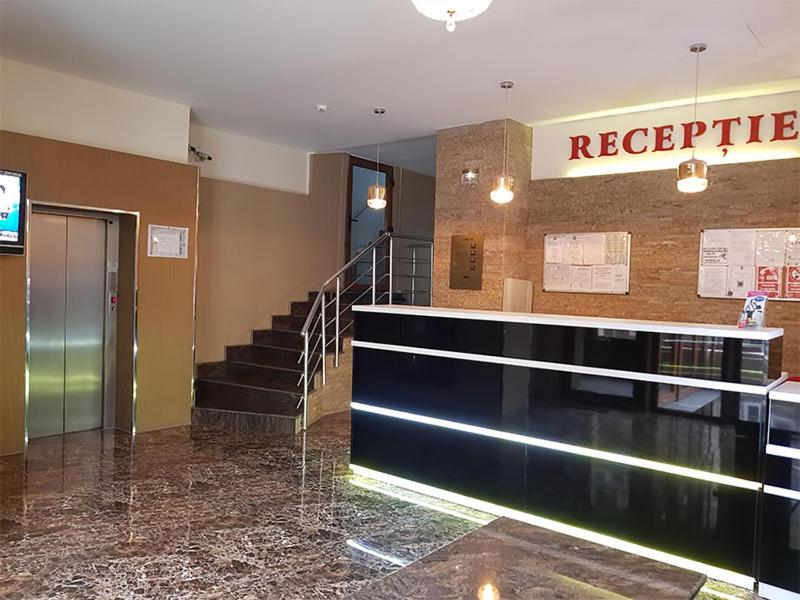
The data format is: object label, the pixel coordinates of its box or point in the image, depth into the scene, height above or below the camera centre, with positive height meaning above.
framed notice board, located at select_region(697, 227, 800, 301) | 5.20 +0.32
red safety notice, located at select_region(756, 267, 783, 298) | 5.25 +0.17
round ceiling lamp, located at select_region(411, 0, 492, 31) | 2.31 +1.09
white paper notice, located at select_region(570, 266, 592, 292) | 6.32 +0.15
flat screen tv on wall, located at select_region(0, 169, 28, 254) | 4.89 +0.52
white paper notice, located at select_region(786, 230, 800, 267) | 5.16 +0.44
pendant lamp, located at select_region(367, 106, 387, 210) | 6.81 +1.02
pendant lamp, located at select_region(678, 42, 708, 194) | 4.68 +0.95
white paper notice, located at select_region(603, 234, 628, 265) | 6.10 +0.46
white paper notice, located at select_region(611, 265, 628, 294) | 6.10 +0.15
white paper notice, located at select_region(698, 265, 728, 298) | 5.52 +0.15
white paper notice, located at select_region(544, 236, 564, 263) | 6.53 +0.47
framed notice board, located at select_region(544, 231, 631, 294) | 6.12 +0.33
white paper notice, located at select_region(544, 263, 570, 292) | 6.48 +0.16
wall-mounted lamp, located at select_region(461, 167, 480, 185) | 6.56 +1.24
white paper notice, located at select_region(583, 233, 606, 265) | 6.25 +0.46
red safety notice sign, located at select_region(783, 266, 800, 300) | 5.17 +0.14
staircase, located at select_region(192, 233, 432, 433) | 6.32 -1.02
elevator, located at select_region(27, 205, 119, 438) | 5.61 -0.42
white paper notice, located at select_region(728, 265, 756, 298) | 5.39 +0.16
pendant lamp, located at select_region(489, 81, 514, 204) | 5.36 +0.91
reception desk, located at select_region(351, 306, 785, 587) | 3.10 -0.79
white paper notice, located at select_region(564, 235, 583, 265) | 6.40 +0.44
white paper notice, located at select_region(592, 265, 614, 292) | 6.18 +0.16
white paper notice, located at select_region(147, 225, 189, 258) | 6.05 +0.39
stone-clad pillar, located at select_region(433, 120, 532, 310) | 6.43 +0.88
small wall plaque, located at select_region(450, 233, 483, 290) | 6.57 +0.30
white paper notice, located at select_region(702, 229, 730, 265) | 5.52 +0.47
